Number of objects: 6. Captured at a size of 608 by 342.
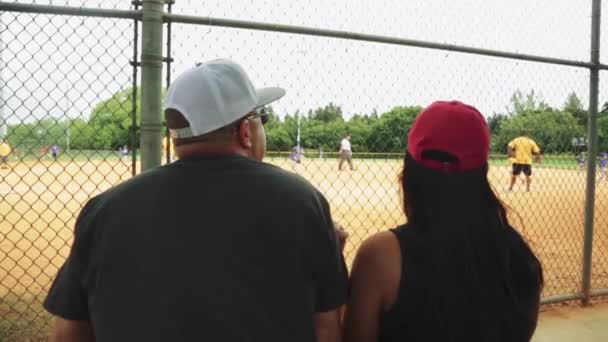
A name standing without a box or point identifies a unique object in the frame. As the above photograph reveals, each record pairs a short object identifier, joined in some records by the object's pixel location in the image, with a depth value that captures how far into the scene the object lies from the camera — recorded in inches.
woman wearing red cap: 56.2
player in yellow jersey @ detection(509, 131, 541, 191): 678.5
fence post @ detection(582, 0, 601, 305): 171.5
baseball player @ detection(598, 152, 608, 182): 917.9
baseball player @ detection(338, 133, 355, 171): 803.1
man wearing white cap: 49.7
